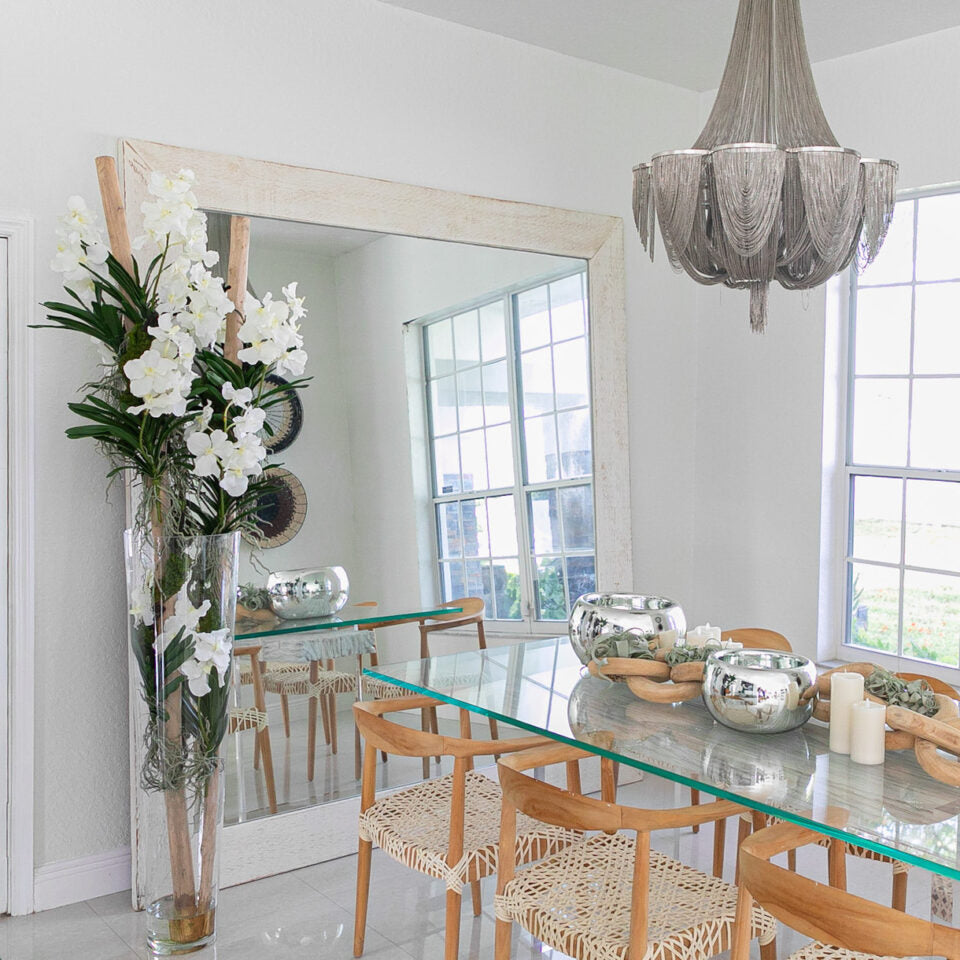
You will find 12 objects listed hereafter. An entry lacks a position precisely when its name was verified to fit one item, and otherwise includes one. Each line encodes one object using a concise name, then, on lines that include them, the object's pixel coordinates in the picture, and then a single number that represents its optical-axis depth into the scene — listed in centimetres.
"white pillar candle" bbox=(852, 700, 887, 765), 204
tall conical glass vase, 278
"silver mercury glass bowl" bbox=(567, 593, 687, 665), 270
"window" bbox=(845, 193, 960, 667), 396
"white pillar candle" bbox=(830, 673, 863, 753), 212
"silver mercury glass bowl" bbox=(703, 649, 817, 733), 218
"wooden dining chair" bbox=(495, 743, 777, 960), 201
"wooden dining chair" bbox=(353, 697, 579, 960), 245
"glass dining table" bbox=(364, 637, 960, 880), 174
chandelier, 221
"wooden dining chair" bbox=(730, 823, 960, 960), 153
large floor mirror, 342
